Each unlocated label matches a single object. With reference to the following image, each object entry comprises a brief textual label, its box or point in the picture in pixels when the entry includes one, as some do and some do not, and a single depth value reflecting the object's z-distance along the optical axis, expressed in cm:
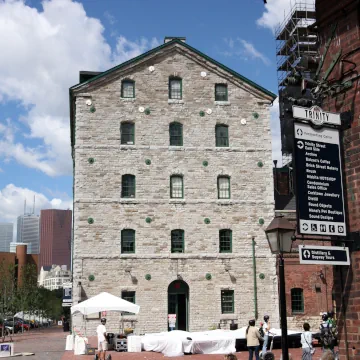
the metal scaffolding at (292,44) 4875
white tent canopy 2383
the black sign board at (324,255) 772
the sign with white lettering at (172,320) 2886
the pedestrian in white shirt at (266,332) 1859
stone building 3030
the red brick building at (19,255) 11033
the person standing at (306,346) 1378
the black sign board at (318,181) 793
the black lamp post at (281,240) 935
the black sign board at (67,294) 3697
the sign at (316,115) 804
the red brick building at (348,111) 816
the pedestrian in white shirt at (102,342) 1876
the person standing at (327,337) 1304
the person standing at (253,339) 1741
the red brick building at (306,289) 3250
